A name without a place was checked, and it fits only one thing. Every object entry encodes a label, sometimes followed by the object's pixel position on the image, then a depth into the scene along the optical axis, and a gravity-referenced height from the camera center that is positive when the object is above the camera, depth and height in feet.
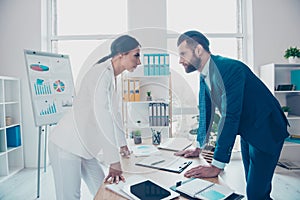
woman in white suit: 3.34 -0.51
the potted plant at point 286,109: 8.96 -0.50
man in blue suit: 3.46 -0.29
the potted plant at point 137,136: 4.95 -0.84
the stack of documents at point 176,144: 4.59 -0.97
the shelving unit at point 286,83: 9.27 +0.32
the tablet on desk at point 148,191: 2.64 -1.12
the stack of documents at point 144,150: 4.32 -1.02
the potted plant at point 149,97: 7.85 +0.05
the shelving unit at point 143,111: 4.98 -0.36
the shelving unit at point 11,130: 8.59 -1.18
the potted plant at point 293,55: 8.85 +1.61
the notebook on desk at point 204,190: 2.66 -1.14
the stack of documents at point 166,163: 3.62 -1.09
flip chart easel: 7.30 +0.52
